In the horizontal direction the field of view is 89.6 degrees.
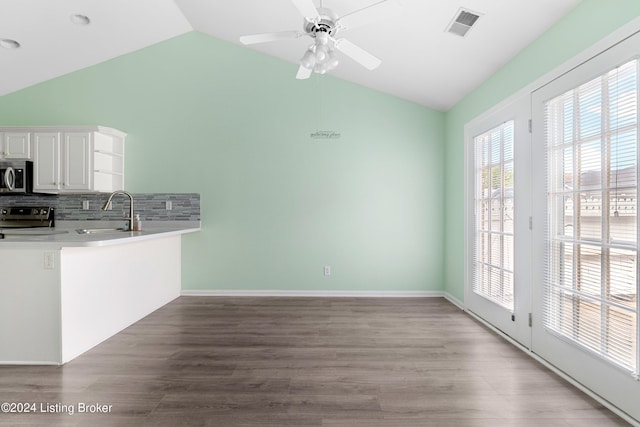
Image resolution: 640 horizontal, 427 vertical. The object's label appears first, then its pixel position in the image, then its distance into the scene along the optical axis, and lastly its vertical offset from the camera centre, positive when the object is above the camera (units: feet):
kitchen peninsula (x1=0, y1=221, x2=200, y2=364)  7.38 -1.99
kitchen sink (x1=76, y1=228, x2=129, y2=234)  10.47 -0.62
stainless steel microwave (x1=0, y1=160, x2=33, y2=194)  11.91 +1.34
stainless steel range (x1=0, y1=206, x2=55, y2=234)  12.93 -0.18
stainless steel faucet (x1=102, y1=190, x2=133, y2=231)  10.83 -0.35
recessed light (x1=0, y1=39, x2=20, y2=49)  10.99 +5.83
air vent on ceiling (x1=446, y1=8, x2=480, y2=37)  7.74 +4.81
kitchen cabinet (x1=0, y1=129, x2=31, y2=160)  12.14 +2.56
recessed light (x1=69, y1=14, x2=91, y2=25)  10.74 +6.54
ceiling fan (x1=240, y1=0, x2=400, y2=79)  5.87 +3.68
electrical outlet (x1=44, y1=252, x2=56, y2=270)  7.38 -1.11
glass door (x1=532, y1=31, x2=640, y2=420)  5.43 -0.19
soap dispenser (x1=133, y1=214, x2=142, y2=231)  11.51 -0.47
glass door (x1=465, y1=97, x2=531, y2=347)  8.36 -0.16
